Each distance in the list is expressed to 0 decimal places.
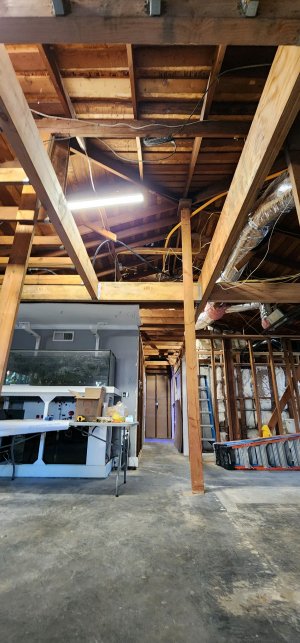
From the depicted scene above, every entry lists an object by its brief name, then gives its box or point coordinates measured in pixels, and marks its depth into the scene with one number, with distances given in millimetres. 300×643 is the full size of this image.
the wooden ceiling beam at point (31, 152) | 1389
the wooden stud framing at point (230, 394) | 6480
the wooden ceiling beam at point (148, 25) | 1067
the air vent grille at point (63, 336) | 4988
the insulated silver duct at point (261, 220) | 2670
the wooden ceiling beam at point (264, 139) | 1414
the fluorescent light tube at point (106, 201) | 2990
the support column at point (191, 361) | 2811
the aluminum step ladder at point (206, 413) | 6664
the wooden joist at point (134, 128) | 2712
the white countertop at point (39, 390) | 3551
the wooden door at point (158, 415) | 9805
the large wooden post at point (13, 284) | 2035
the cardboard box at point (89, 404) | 3084
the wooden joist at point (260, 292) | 3730
